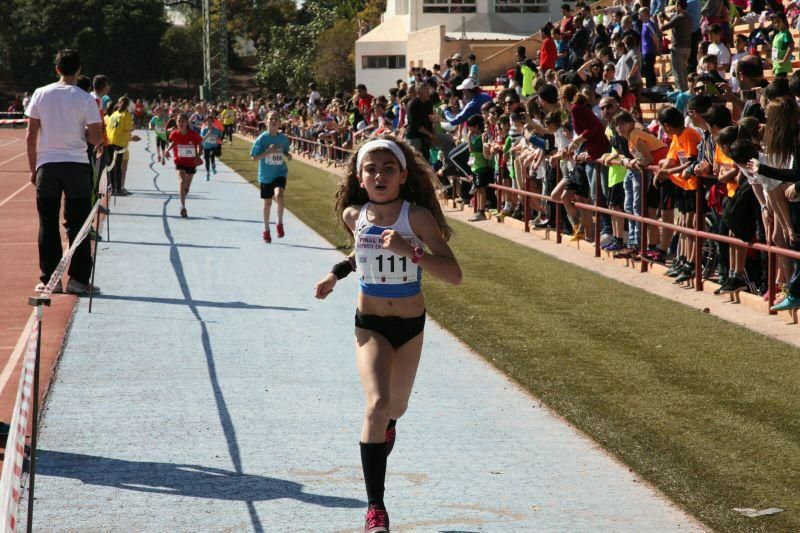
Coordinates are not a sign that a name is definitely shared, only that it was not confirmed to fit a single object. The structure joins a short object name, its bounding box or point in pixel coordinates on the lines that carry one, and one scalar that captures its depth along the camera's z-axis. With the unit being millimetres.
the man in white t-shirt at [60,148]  11898
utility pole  83062
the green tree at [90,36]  108312
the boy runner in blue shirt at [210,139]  34969
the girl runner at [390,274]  5973
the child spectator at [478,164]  21906
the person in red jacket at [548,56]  28188
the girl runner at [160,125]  37184
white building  57969
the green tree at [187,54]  117688
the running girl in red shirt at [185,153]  22234
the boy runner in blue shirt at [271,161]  18250
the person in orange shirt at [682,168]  13500
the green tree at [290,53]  100875
